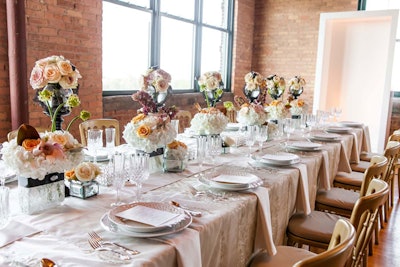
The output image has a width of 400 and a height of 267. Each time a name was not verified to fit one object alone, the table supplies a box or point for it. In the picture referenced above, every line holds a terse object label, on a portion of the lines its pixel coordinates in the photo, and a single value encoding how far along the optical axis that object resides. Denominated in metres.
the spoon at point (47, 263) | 0.98
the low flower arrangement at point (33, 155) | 1.30
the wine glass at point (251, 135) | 2.50
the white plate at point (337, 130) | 3.88
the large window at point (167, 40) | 4.88
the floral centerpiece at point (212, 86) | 2.85
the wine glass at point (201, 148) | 2.11
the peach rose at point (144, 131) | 1.87
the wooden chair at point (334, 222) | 1.43
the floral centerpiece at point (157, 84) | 2.06
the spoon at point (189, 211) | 1.40
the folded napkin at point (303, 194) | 2.22
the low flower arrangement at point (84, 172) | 1.53
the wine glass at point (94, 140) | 1.95
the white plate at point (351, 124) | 4.44
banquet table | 1.09
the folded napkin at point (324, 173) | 2.67
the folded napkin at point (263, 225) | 1.70
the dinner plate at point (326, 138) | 3.29
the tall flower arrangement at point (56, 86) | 1.53
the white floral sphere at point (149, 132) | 1.88
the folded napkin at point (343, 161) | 3.26
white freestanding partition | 6.44
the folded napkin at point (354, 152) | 3.83
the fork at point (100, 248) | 1.06
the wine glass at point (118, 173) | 1.47
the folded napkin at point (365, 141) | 4.43
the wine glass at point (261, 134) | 2.54
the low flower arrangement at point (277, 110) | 3.69
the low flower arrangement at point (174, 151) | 2.05
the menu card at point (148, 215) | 1.26
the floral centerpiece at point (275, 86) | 4.00
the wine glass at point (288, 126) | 3.34
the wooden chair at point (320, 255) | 0.96
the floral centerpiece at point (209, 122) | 2.51
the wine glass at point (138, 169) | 1.50
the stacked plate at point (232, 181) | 1.72
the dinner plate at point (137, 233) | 1.19
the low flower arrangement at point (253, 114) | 3.04
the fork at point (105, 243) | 1.10
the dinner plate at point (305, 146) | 2.78
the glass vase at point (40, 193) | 1.36
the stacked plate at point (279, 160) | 2.25
